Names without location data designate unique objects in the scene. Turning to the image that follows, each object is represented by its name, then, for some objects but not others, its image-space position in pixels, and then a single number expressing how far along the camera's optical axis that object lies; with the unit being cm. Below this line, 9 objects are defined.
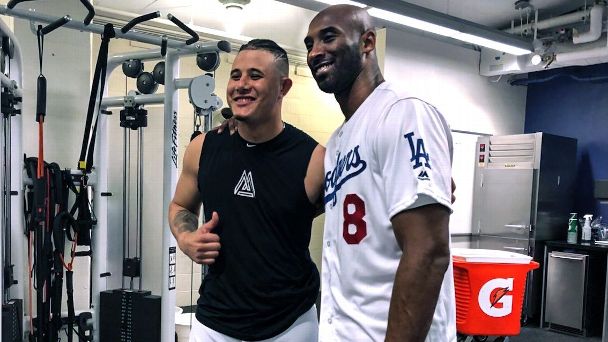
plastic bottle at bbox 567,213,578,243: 548
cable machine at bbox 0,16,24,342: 256
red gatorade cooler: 291
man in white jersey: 98
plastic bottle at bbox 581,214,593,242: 553
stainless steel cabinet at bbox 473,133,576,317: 550
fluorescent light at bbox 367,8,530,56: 439
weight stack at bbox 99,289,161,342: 311
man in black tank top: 154
